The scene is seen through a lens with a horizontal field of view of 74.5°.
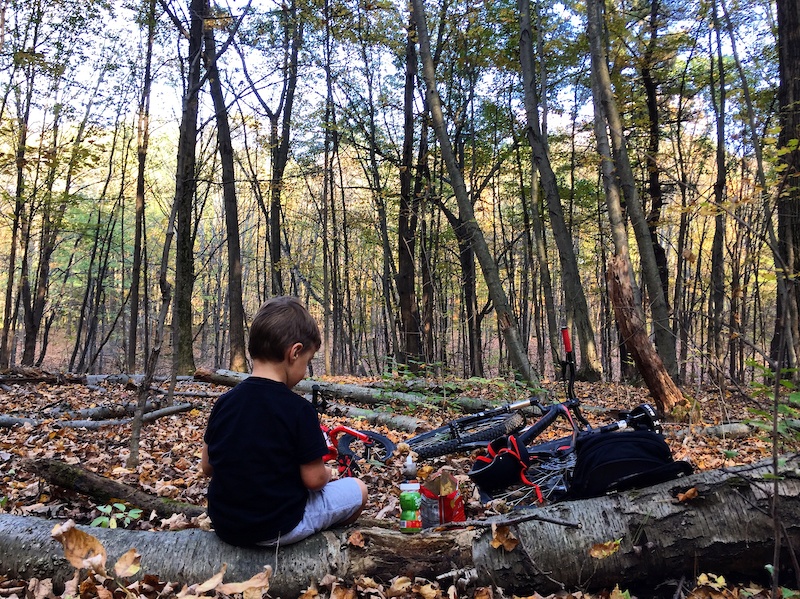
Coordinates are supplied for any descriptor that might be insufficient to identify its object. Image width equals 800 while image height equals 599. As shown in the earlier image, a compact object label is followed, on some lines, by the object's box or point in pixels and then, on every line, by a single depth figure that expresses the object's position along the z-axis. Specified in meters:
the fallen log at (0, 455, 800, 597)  2.37
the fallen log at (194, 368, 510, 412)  7.29
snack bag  2.94
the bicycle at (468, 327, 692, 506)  3.00
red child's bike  3.89
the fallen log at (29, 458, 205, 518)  3.29
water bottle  2.65
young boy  2.42
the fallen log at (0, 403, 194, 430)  6.04
